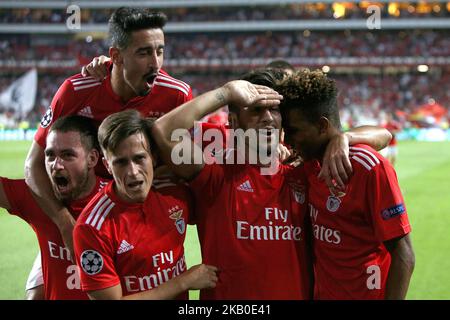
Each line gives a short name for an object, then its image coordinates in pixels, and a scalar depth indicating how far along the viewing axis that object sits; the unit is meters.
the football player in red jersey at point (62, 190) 6.95
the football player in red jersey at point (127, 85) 8.46
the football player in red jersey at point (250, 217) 6.51
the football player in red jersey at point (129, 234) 5.99
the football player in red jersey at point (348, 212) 6.23
